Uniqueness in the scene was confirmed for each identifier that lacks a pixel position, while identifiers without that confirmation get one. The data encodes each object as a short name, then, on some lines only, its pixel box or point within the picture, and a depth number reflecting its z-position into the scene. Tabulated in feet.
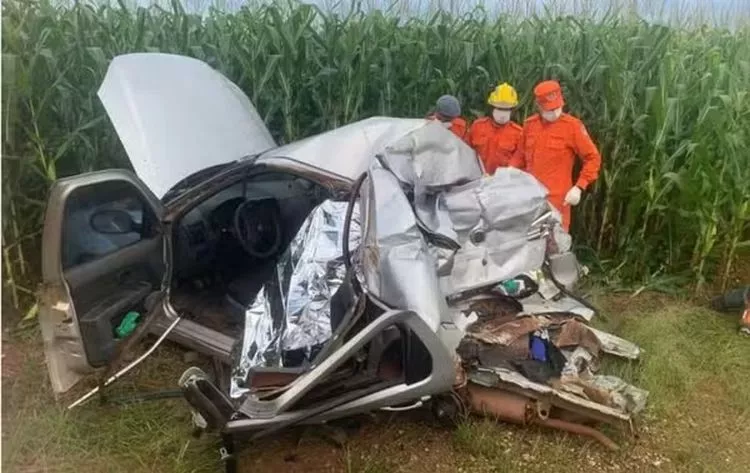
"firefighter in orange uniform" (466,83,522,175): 15.01
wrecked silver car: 8.71
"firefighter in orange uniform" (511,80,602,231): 14.37
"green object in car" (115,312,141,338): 9.61
